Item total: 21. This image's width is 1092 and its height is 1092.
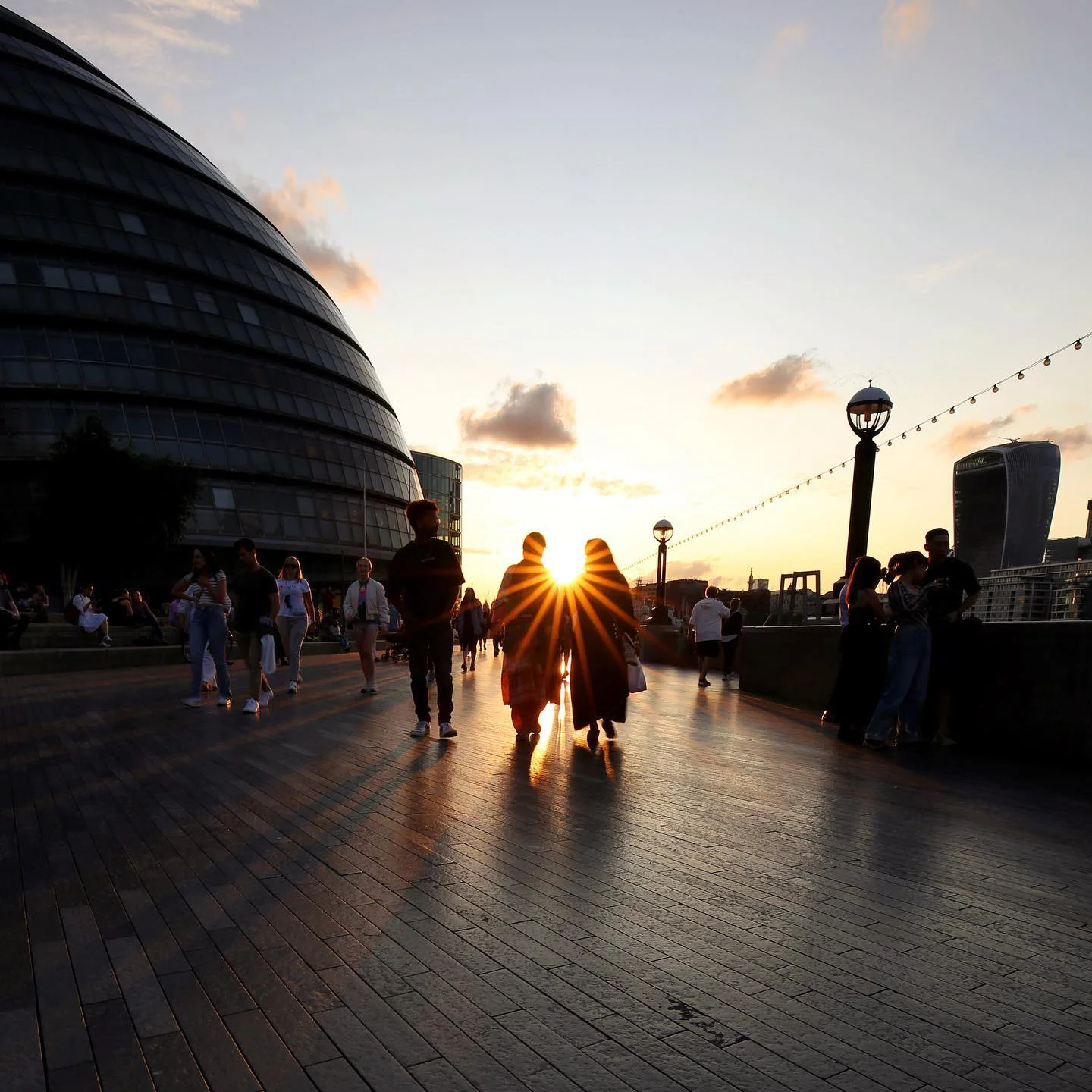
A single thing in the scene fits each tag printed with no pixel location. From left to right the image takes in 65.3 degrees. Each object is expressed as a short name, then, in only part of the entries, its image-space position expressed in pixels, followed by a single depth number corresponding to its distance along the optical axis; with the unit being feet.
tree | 104.63
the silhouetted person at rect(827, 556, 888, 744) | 28.89
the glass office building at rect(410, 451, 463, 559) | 436.76
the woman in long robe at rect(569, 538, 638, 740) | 28.58
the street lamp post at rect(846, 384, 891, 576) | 39.19
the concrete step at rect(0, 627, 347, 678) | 55.67
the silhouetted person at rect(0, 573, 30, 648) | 55.67
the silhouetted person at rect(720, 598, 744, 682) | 60.54
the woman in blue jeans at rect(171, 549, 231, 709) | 34.45
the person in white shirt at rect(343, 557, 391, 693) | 42.19
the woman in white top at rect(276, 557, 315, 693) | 42.37
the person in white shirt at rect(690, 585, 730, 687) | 54.13
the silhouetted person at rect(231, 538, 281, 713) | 34.37
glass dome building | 123.85
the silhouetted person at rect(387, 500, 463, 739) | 28.07
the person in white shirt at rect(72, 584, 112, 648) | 67.87
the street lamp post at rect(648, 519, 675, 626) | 96.17
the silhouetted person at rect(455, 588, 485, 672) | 61.41
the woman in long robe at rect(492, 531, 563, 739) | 28.27
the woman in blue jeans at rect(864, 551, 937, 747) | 27.14
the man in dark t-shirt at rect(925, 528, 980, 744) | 27.76
